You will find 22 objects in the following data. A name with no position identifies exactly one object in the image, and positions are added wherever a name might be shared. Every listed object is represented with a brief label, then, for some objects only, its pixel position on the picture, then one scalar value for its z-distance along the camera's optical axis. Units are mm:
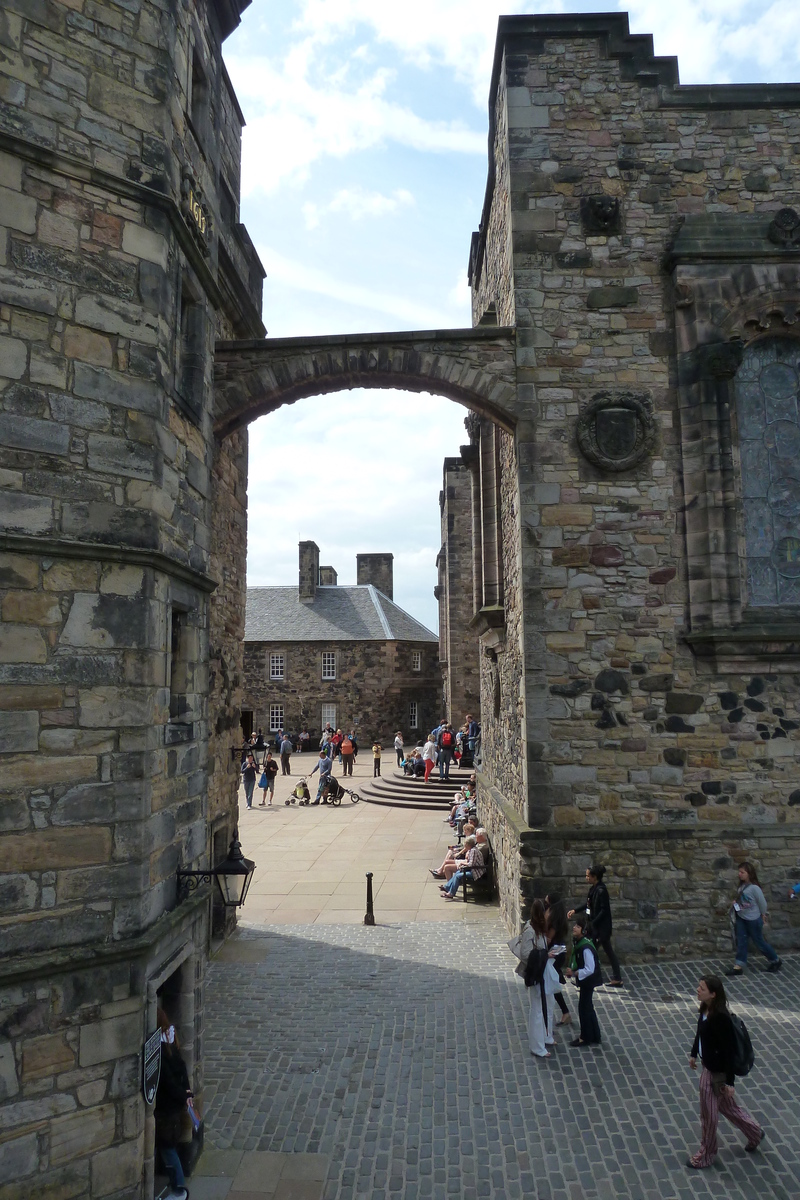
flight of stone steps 20500
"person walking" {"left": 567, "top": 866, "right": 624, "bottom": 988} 8000
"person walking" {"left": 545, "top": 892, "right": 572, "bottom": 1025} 7059
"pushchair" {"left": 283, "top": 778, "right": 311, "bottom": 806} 21641
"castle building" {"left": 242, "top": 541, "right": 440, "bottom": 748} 36094
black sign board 4828
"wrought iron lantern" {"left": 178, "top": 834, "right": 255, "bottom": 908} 5965
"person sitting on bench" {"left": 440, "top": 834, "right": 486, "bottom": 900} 11648
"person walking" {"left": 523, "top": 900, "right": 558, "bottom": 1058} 6766
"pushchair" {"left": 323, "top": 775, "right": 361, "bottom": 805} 21391
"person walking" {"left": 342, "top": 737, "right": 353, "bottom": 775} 26766
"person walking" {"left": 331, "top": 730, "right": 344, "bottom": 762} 31844
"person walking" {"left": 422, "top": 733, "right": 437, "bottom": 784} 22000
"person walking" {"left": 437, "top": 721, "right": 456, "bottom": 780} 21469
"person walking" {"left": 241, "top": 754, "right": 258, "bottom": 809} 20195
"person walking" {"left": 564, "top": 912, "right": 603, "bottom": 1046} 6844
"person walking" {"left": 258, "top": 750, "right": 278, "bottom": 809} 21750
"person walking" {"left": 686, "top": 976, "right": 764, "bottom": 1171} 5125
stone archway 9438
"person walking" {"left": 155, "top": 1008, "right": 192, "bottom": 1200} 5109
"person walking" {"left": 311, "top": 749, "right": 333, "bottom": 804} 21359
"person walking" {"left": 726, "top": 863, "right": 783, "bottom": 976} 8219
